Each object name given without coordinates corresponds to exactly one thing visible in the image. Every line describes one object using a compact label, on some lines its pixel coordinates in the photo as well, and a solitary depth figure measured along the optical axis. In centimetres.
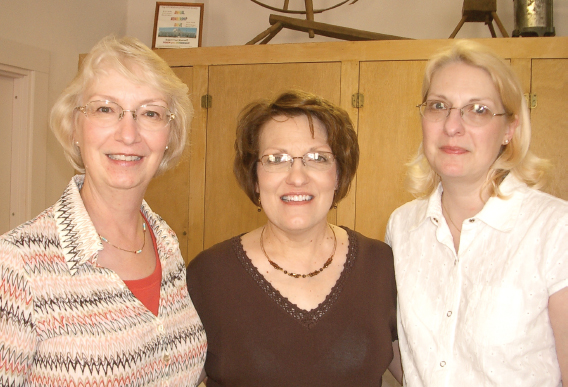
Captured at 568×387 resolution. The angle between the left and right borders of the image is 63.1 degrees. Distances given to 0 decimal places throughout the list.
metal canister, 264
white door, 275
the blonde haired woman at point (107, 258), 107
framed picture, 317
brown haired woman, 142
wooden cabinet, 254
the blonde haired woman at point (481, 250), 127
